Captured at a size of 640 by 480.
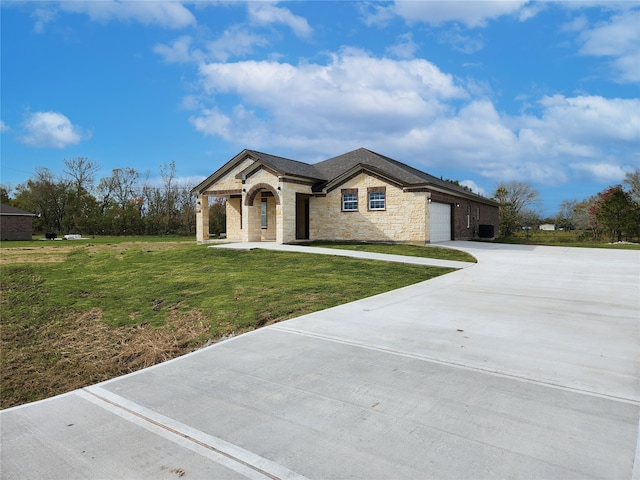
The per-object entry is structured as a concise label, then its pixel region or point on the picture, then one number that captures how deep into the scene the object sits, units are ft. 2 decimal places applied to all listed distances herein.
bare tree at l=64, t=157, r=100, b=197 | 171.32
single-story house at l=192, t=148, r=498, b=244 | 69.21
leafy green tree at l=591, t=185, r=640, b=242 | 85.15
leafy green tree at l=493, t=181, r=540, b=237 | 131.34
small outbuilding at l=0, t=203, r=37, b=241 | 125.80
